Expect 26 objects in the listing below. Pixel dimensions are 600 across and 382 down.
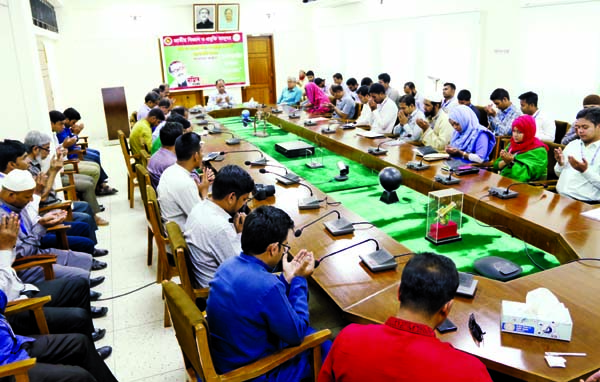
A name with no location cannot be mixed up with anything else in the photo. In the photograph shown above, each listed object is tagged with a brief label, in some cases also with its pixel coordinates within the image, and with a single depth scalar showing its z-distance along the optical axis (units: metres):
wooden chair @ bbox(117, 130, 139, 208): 4.77
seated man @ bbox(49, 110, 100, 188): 4.83
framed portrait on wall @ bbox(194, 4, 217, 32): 9.39
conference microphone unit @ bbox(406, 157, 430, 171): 3.44
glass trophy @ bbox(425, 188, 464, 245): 2.37
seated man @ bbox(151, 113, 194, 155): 4.34
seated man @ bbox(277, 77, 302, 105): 8.23
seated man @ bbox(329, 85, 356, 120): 6.73
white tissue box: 1.50
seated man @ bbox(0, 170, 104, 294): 2.54
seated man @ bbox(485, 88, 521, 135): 5.17
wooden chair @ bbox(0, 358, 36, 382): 1.53
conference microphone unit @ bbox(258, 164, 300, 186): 3.29
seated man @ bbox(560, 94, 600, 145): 4.31
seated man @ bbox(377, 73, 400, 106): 7.22
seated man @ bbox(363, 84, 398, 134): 5.47
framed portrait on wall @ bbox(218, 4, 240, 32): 9.51
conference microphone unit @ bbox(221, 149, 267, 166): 3.83
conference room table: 1.48
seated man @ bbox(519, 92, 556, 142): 4.65
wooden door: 10.32
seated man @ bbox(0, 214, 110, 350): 2.09
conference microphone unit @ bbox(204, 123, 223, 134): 5.45
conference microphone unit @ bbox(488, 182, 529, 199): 2.82
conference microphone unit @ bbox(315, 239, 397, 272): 2.00
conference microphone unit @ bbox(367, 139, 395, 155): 3.97
